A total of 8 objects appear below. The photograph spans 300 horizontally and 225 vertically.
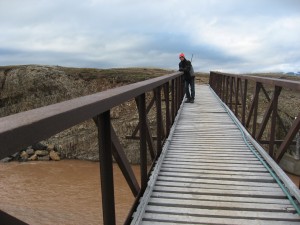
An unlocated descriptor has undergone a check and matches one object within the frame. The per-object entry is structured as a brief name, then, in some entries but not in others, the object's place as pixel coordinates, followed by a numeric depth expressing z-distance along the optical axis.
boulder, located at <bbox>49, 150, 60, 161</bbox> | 17.65
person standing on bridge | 9.75
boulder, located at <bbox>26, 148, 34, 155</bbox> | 18.17
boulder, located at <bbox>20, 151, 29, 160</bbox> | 17.78
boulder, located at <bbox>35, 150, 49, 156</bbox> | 17.91
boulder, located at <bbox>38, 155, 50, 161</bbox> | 17.69
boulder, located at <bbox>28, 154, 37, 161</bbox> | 17.69
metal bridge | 1.27
